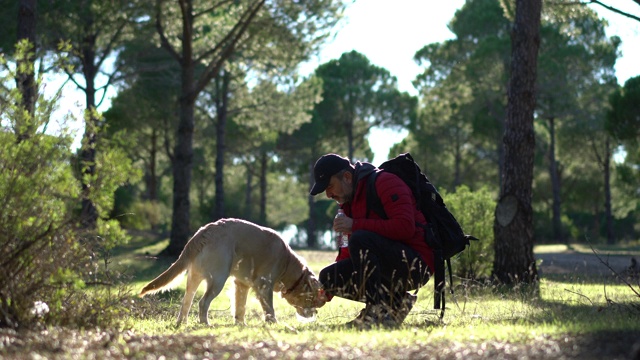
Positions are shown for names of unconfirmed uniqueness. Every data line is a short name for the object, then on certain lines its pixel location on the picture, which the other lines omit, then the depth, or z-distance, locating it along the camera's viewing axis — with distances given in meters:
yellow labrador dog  6.47
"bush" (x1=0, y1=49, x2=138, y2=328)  4.78
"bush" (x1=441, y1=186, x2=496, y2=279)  12.20
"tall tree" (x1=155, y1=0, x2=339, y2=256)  17.27
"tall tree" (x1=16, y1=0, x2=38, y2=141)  5.29
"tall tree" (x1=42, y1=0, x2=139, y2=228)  17.00
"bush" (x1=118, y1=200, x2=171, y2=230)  30.44
